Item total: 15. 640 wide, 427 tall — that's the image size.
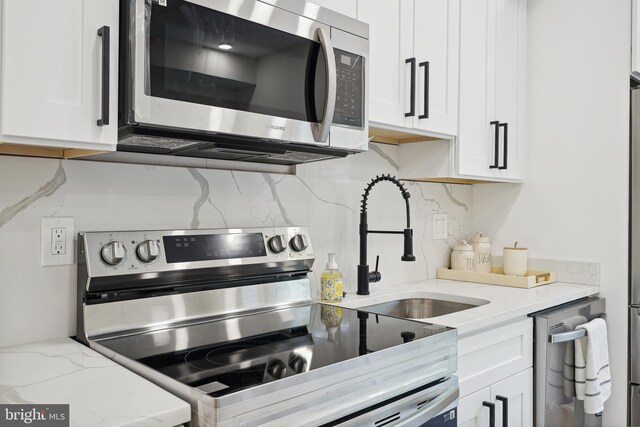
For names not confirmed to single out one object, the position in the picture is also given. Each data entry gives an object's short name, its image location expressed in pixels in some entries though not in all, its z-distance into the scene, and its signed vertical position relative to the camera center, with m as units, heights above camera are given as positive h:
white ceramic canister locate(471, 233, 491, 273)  2.54 -0.22
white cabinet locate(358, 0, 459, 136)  1.78 +0.54
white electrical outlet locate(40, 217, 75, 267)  1.32 -0.09
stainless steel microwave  1.15 +0.33
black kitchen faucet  1.97 -0.12
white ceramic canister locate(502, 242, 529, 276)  2.42 -0.24
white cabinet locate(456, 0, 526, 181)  2.19 +0.55
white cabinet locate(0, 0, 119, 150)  1.01 +0.27
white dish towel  2.00 -0.63
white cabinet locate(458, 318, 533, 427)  1.65 -0.57
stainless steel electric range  1.03 -0.34
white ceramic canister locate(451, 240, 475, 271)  2.52 -0.23
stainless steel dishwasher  1.93 -0.60
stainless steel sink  2.06 -0.40
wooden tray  2.29 -0.31
